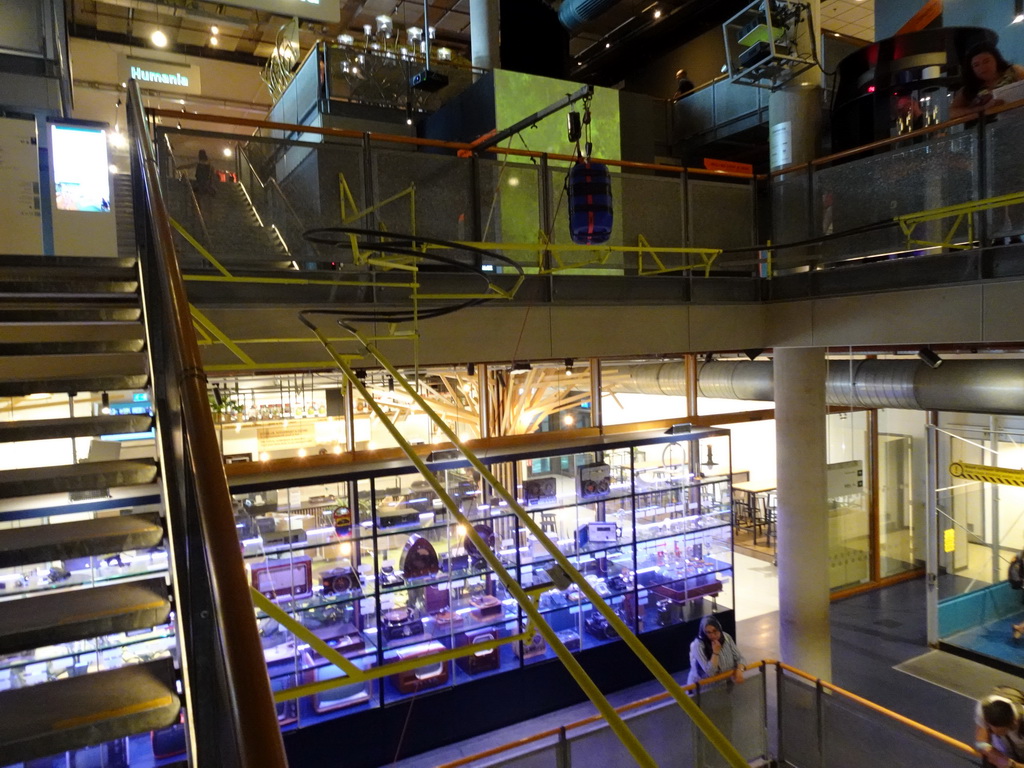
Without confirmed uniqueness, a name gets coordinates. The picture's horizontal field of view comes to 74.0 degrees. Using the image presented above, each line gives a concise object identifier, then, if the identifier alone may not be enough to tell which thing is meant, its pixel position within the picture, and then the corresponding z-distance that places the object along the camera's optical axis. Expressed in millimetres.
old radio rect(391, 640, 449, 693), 6480
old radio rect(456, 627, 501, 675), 6867
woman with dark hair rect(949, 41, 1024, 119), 5848
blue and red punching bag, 4414
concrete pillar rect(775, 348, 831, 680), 7344
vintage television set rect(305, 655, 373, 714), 6156
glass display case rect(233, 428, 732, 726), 6141
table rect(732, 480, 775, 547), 12836
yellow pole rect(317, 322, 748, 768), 1319
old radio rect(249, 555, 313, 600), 5961
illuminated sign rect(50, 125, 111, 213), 6805
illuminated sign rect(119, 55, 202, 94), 8617
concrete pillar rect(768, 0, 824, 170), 7645
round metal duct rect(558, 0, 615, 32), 9909
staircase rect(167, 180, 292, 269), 4574
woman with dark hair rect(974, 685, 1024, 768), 4727
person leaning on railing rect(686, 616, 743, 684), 6133
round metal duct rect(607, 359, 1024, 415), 6328
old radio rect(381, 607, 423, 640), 6492
